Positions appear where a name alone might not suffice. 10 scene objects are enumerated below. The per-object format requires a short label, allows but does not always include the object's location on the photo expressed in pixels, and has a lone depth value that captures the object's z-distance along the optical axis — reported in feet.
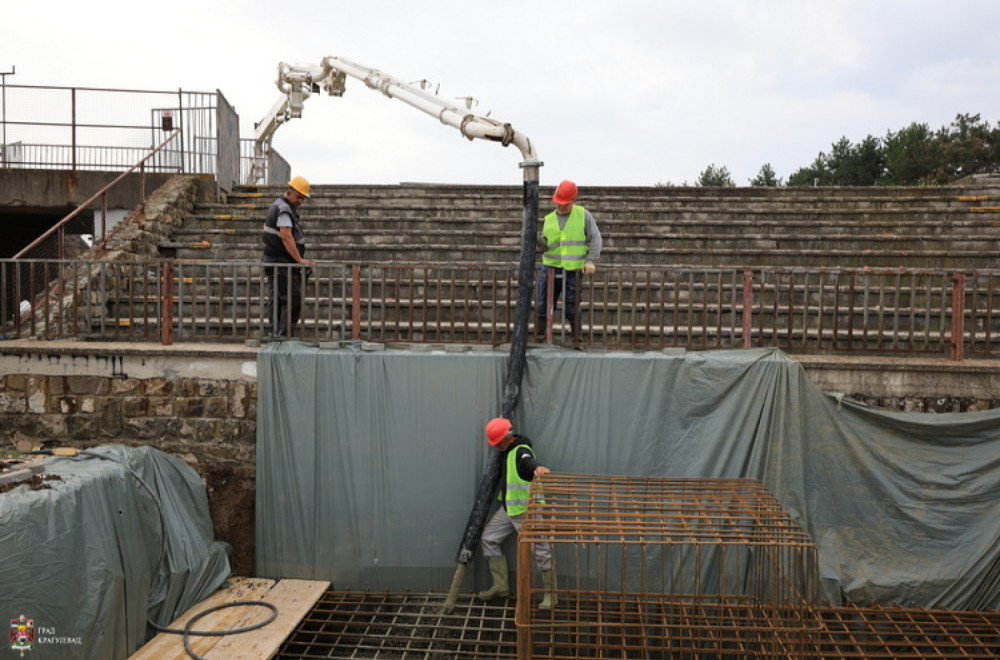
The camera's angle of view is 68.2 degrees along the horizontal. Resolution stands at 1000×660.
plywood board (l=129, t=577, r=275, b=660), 18.20
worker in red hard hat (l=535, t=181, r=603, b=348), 23.67
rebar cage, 15.98
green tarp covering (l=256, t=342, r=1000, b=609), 20.90
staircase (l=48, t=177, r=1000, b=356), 23.49
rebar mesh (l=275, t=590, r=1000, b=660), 18.93
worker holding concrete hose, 20.79
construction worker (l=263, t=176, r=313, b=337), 23.88
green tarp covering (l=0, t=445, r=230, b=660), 16.33
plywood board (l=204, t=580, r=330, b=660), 18.21
